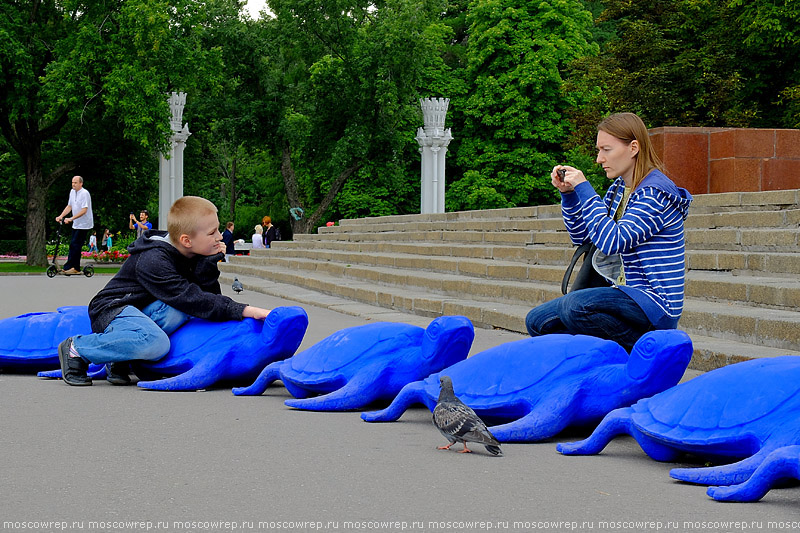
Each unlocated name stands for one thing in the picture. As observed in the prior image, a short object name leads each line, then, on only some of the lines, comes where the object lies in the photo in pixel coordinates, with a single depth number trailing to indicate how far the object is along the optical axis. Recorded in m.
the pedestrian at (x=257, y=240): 37.12
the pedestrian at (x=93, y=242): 55.37
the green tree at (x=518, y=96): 43.47
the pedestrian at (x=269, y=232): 40.24
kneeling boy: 6.64
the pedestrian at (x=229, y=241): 30.38
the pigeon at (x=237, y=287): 16.45
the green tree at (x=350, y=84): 41.19
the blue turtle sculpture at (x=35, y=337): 7.46
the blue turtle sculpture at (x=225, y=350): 6.58
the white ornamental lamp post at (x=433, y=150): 37.72
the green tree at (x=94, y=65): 27.44
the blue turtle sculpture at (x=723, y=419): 4.04
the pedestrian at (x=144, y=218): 27.85
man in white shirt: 20.44
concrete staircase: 8.45
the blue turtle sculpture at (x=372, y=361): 5.80
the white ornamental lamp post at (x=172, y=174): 32.91
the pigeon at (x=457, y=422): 4.49
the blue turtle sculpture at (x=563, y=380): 4.85
